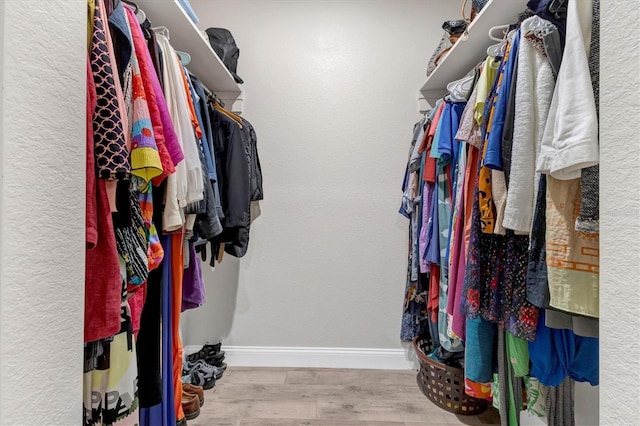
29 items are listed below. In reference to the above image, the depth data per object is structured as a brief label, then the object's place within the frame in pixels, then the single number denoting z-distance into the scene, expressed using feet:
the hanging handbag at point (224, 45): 5.91
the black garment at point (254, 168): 5.81
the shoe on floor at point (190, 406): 4.87
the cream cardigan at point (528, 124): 2.82
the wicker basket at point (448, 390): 5.06
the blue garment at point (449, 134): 4.71
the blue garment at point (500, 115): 3.09
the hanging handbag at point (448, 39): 5.29
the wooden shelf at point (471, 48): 3.89
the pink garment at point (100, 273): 2.23
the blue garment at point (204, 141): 4.16
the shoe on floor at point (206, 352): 6.40
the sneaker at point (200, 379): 5.70
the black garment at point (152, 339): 3.25
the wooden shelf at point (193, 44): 4.01
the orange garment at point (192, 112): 3.98
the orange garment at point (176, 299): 3.79
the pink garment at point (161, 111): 2.90
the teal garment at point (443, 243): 4.73
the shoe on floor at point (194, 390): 5.18
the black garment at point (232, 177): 5.08
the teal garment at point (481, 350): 3.51
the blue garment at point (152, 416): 3.50
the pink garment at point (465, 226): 3.76
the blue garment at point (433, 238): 5.00
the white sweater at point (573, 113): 2.13
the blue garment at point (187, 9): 4.28
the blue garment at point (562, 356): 2.90
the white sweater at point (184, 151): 3.19
